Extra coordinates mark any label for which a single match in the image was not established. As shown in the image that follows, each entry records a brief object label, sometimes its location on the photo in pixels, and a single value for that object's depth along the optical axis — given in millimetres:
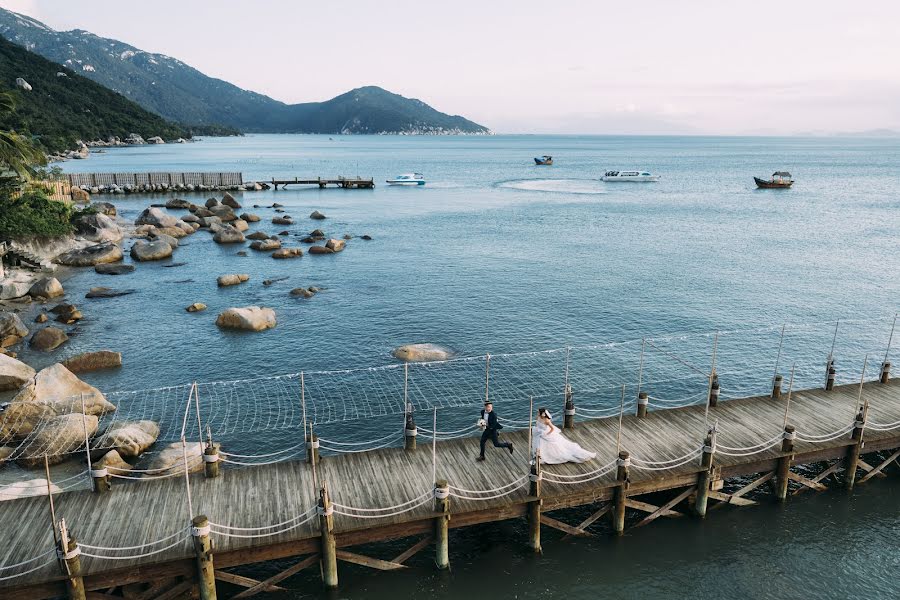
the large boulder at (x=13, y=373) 33094
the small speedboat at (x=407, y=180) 146750
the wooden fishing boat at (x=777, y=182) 141900
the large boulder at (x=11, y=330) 40725
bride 21969
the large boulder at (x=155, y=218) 82125
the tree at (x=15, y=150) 51938
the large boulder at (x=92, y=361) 36844
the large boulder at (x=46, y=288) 50750
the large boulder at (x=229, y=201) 101188
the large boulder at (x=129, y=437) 27078
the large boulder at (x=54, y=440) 25984
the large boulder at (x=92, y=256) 62312
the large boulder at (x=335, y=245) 71938
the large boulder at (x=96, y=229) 71812
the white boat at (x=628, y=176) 165000
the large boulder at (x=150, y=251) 65625
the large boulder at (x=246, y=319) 43531
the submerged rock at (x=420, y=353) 38656
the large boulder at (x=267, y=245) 71250
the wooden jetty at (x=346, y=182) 137750
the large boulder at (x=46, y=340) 40194
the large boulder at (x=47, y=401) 27438
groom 22062
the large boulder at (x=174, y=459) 24594
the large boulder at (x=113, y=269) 59950
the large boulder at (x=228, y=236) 74562
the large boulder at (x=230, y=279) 56219
